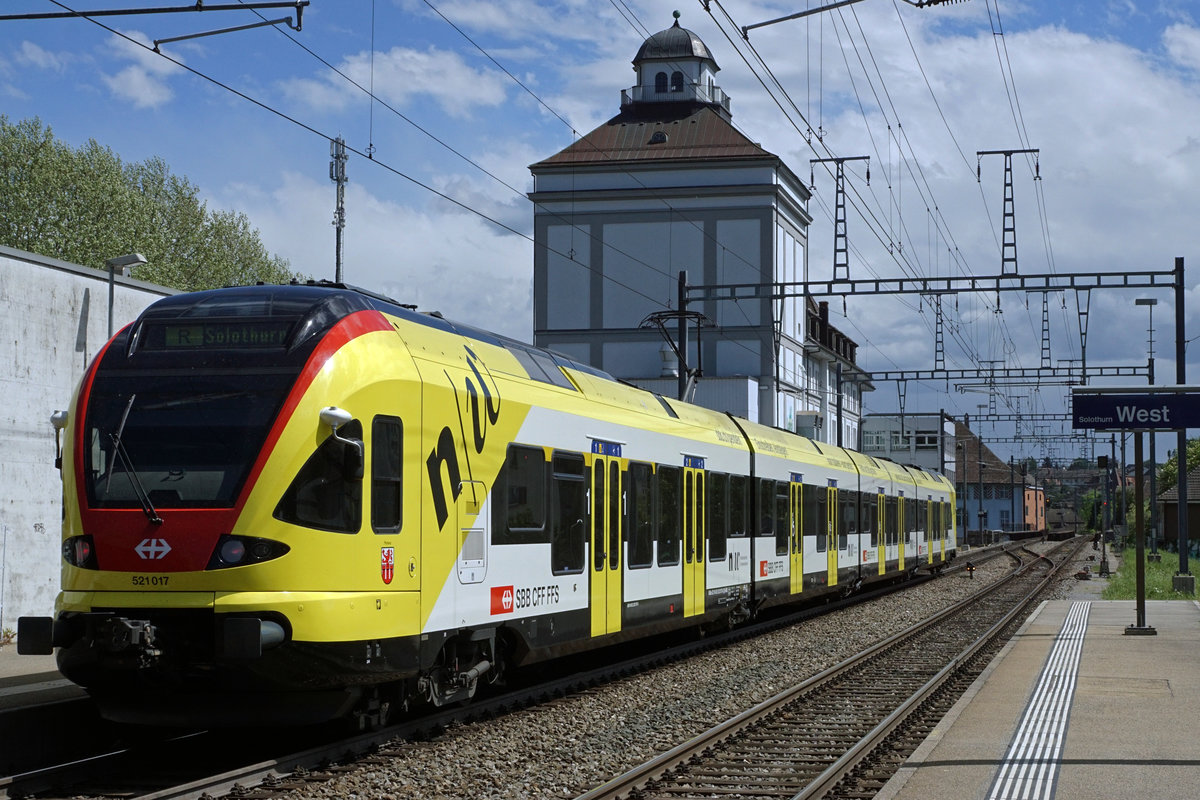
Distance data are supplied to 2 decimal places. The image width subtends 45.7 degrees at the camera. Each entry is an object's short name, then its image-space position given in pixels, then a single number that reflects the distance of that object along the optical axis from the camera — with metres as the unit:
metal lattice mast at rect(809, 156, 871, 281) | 27.58
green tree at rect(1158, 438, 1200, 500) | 89.75
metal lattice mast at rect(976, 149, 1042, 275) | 27.48
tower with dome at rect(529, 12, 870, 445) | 59.69
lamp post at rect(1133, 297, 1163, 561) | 32.91
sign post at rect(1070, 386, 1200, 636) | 18.17
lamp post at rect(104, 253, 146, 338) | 18.17
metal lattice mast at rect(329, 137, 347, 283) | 39.88
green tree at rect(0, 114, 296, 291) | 51.94
